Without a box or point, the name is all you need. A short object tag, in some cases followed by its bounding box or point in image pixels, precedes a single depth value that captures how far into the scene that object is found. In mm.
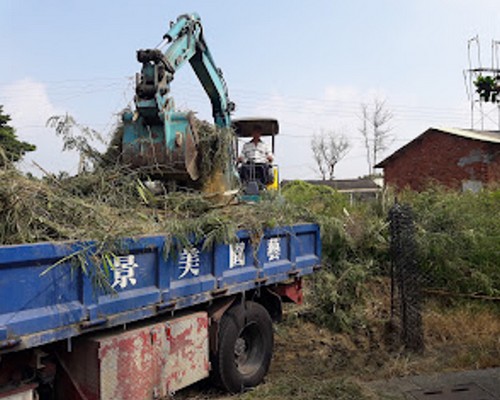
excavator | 5754
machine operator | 7488
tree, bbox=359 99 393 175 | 47125
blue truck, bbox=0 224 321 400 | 3023
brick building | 21547
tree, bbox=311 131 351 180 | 54594
